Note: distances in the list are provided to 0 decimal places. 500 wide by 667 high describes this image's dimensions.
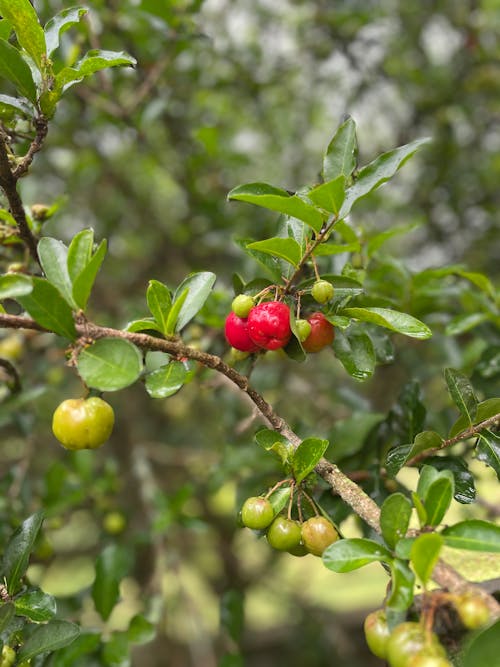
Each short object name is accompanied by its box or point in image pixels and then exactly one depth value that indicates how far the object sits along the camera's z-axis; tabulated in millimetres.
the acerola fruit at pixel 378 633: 168
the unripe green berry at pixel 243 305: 230
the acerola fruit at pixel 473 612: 144
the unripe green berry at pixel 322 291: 225
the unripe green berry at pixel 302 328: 230
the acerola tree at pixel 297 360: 167
